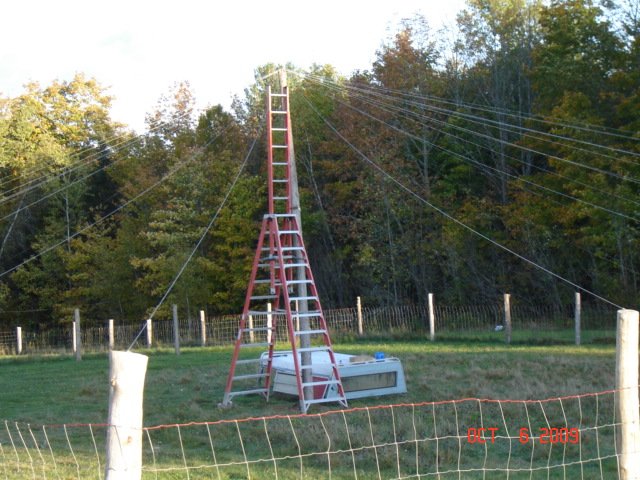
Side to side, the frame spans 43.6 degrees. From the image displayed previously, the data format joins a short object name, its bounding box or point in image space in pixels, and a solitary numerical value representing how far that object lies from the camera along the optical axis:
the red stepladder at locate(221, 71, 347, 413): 11.05
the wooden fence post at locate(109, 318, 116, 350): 24.25
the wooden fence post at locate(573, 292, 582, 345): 18.80
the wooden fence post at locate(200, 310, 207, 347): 24.02
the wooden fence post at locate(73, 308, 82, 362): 21.41
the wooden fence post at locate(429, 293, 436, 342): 21.73
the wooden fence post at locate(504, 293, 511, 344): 19.94
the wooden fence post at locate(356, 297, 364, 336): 23.70
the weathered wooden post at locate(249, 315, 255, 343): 23.02
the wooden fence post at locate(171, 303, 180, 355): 21.38
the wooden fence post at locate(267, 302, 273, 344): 19.93
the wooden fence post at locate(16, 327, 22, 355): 26.22
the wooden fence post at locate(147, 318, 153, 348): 23.09
